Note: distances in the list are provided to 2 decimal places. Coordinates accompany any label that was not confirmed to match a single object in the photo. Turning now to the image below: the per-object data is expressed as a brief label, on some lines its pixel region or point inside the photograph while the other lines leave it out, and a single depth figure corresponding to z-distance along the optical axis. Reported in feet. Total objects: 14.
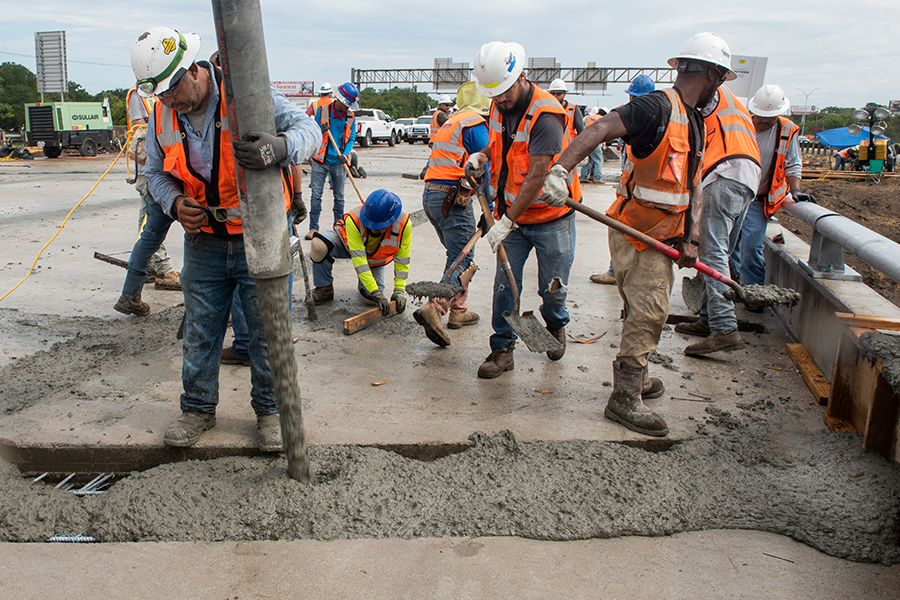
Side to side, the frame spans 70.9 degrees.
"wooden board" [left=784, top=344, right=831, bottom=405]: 11.84
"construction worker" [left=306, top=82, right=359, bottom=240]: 26.08
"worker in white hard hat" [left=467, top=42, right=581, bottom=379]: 11.55
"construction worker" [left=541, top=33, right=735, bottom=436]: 9.68
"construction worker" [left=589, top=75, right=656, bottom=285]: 20.47
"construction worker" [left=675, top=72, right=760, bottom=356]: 14.11
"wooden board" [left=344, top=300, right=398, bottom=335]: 15.49
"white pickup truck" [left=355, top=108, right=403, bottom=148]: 105.40
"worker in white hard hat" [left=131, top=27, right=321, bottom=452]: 8.43
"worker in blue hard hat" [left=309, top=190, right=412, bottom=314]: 16.21
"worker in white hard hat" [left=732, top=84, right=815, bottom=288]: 17.05
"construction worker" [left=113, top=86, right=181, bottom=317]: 15.12
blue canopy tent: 81.59
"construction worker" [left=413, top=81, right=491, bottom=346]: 16.01
